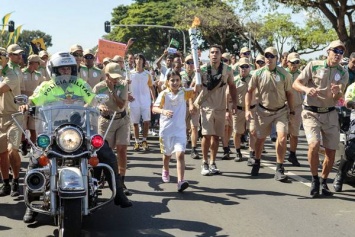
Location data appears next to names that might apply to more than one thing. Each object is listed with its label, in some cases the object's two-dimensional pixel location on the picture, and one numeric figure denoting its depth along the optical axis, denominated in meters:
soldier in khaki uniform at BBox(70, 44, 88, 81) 8.63
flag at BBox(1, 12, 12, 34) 31.57
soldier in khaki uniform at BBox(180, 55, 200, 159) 9.76
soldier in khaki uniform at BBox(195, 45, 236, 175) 8.46
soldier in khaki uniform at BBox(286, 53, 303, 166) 9.72
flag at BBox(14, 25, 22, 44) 25.98
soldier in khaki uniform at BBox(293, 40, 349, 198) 6.96
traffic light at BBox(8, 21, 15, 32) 38.11
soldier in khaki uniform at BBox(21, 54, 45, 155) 9.63
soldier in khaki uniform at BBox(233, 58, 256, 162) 10.16
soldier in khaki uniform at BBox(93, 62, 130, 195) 6.90
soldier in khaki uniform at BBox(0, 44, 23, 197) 7.01
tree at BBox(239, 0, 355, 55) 24.15
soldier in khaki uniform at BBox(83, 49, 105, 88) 9.45
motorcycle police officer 5.33
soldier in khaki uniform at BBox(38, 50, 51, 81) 10.99
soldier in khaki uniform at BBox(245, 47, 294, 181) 8.06
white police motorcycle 4.60
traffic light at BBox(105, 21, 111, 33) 44.66
